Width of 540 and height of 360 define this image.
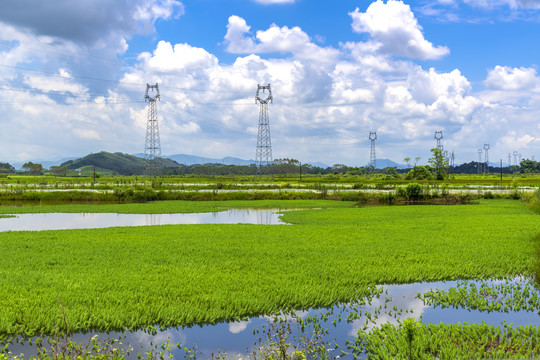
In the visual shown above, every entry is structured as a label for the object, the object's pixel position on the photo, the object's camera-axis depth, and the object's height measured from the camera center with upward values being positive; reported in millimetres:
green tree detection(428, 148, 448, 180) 105750 +3169
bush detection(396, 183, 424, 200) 49019 -1991
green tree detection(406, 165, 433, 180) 103081 +634
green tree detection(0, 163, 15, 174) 189475 +5818
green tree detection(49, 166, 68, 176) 180762 +4284
